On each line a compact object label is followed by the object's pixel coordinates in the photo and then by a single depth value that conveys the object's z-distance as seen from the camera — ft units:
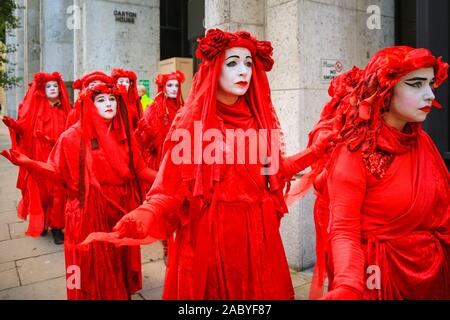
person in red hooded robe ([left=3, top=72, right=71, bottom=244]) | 22.56
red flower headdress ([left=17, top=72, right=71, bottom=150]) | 23.12
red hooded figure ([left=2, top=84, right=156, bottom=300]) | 13.38
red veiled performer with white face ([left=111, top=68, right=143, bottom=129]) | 20.69
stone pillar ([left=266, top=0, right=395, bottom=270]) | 16.05
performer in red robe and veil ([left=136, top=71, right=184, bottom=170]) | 21.93
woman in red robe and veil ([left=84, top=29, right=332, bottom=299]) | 9.54
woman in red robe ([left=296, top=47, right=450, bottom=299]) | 7.71
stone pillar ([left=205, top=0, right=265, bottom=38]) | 17.29
